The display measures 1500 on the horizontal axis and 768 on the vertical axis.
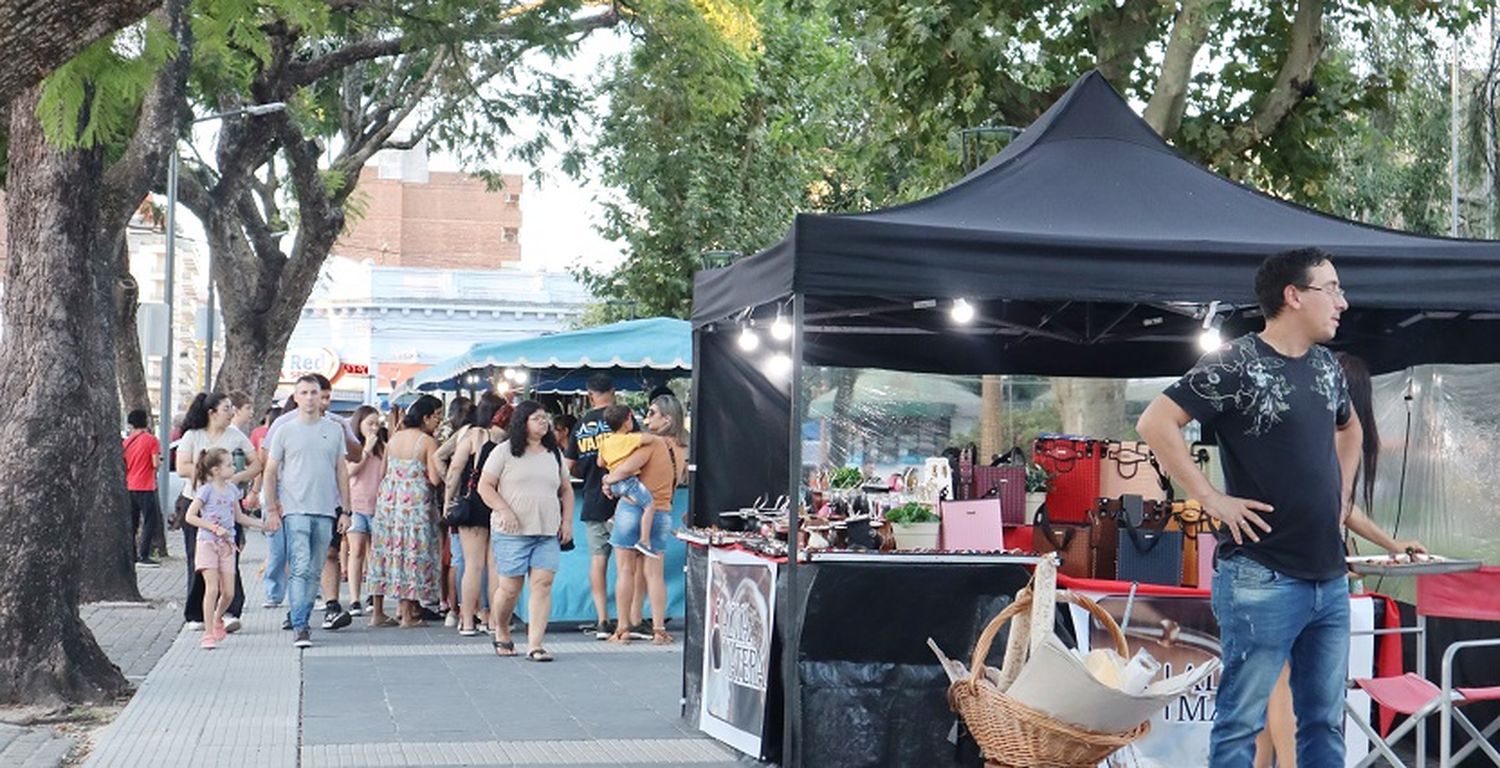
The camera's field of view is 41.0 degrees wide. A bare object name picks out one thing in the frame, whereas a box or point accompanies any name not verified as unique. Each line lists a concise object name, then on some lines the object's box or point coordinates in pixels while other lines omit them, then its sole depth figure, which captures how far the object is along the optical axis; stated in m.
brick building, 90.00
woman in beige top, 12.67
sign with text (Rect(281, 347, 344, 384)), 59.09
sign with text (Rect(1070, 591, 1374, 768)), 8.31
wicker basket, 6.55
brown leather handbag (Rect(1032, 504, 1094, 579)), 9.42
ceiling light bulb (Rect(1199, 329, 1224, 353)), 9.94
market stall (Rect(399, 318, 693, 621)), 15.48
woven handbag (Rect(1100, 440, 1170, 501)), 9.84
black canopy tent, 7.84
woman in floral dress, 15.27
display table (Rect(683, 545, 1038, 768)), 8.41
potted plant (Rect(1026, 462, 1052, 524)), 9.71
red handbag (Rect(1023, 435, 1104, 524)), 9.76
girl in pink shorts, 13.70
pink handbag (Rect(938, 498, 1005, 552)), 8.73
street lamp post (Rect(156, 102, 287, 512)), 25.39
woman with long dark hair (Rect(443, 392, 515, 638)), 14.09
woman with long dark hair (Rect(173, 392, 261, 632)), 14.77
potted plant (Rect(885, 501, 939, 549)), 8.75
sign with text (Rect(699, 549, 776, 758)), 8.71
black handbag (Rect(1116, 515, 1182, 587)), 9.24
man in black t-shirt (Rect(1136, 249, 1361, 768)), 6.25
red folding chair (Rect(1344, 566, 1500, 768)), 7.27
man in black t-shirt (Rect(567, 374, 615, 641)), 14.45
